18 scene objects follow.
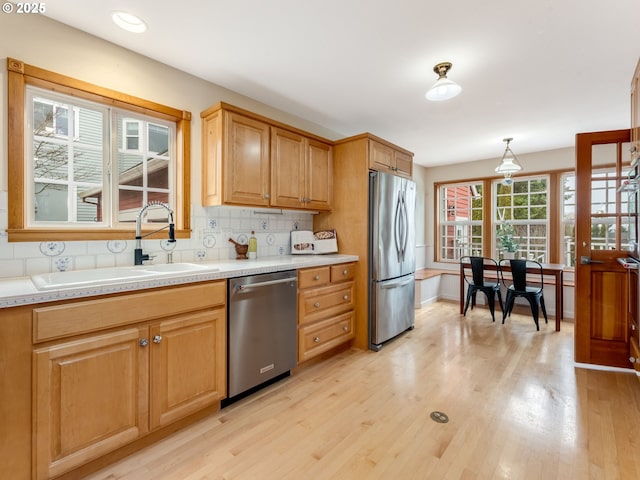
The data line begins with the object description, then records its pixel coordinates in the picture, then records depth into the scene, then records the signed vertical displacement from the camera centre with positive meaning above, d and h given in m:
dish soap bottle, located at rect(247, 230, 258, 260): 2.80 -0.10
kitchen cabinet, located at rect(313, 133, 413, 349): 3.03 +0.36
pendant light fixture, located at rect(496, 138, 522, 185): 3.90 +0.92
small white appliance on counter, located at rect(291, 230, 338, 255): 3.17 -0.05
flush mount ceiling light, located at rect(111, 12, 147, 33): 1.79 +1.31
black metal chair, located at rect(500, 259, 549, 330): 3.74 -0.64
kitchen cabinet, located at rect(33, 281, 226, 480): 1.34 -0.67
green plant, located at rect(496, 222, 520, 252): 4.51 +0.02
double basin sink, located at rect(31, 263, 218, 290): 1.44 -0.21
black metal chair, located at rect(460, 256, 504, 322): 4.04 -0.63
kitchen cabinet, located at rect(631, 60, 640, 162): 2.06 +0.92
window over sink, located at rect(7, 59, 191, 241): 1.73 +0.54
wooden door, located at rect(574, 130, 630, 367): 2.56 -0.09
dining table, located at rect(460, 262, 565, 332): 3.64 -0.47
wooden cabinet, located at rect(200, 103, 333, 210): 2.37 +0.66
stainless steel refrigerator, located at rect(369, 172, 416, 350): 3.04 -0.17
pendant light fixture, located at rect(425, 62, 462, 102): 2.15 +1.08
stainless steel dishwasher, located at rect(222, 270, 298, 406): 2.02 -0.66
